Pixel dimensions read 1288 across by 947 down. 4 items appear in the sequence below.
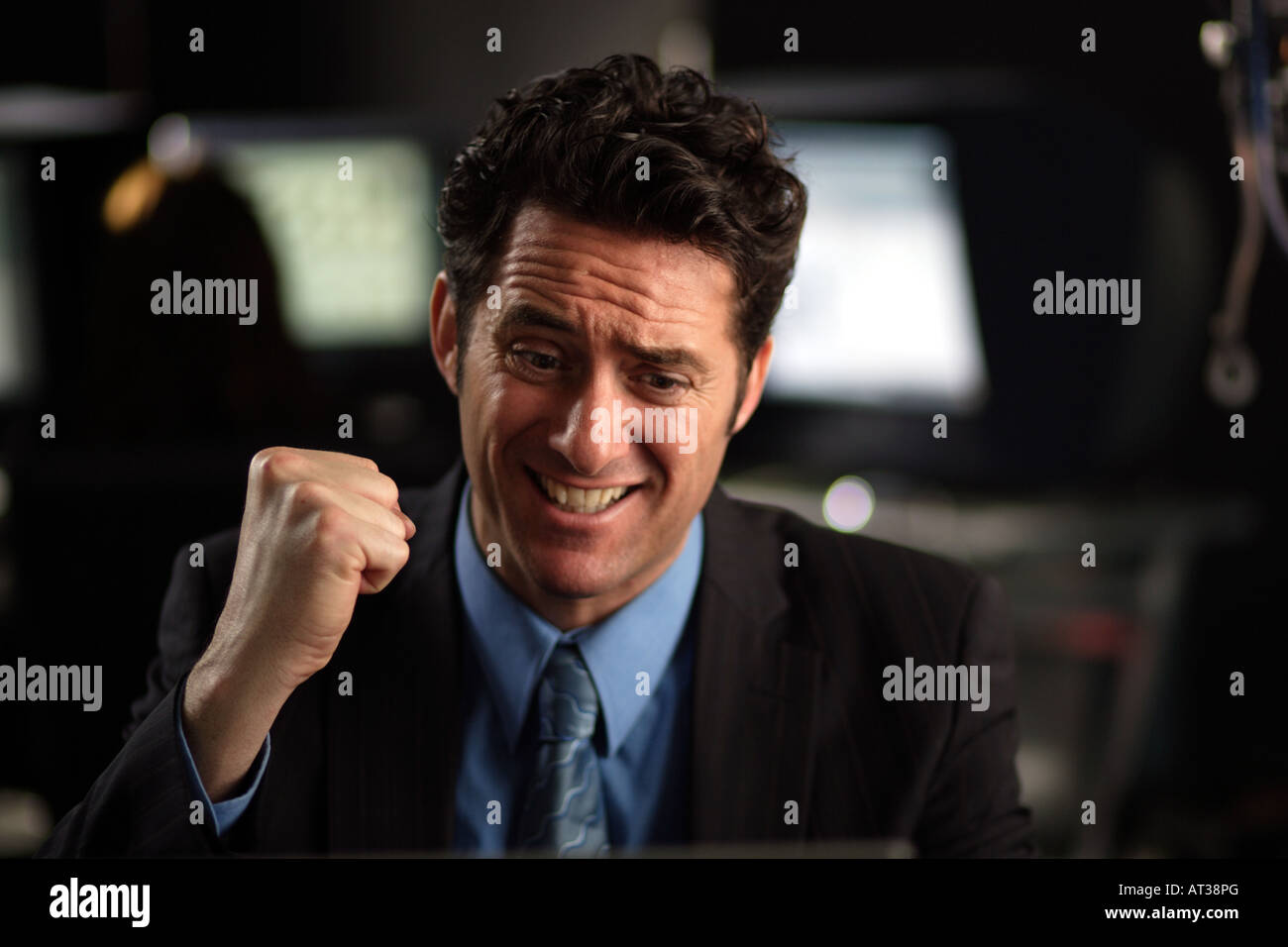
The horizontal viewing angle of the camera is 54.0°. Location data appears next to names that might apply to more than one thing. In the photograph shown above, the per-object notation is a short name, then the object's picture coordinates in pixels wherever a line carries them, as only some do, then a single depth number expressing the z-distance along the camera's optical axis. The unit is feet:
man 2.05
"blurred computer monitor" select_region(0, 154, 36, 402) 9.19
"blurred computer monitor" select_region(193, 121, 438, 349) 8.83
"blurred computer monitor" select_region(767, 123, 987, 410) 7.03
